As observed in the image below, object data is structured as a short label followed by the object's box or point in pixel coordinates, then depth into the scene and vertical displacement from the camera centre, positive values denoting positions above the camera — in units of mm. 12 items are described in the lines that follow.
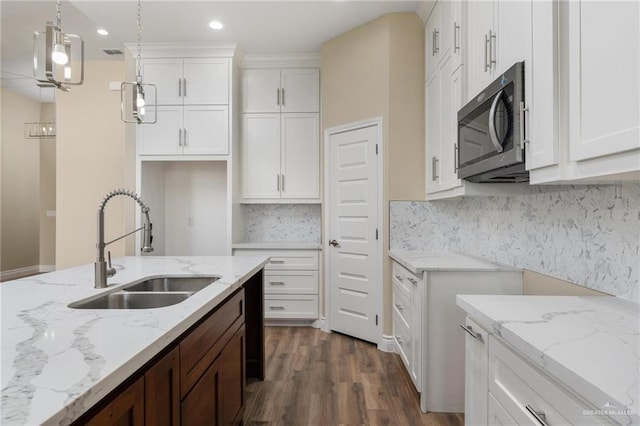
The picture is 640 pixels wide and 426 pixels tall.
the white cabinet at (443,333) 2209 -747
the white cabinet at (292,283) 4004 -791
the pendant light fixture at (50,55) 1590 +684
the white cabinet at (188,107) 3926 +1107
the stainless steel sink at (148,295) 1518 -386
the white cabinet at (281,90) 4180 +1375
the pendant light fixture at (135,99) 2348 +732
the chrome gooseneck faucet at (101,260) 1590 -215
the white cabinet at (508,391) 835 -498
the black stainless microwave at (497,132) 1514 +372
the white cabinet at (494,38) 1509 +821
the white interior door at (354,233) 3410 -224
